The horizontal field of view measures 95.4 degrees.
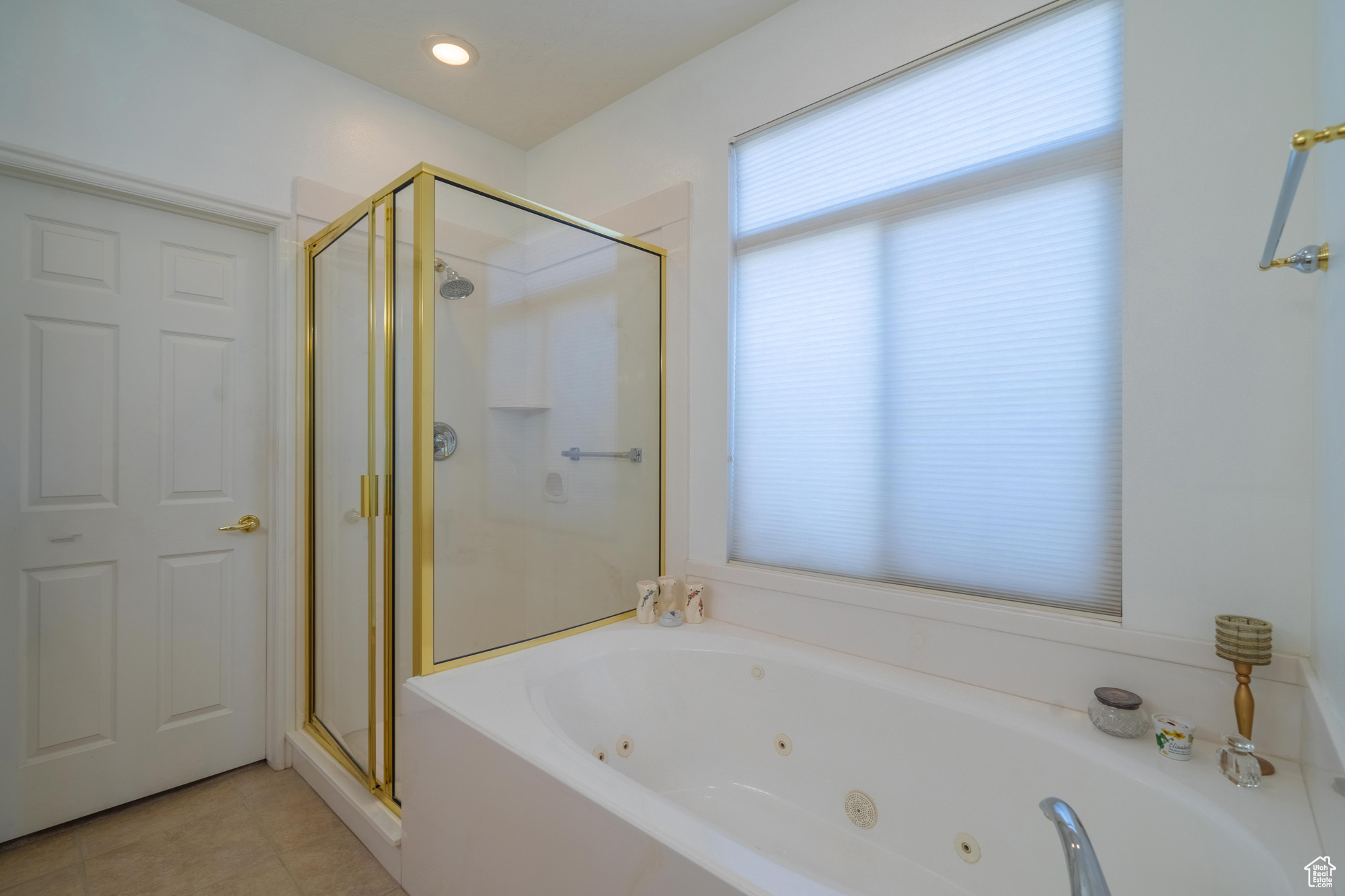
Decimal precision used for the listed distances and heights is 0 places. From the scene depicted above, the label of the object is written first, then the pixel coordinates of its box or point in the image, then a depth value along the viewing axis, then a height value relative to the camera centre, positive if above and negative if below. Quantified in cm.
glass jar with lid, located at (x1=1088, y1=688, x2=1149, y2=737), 130 -57
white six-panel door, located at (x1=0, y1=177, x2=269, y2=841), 181 -17
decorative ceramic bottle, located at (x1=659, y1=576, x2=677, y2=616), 218 -52
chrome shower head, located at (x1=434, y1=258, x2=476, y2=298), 167 +46
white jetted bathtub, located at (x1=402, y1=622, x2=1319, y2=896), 103 -71
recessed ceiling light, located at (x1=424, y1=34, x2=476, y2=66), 217 +144
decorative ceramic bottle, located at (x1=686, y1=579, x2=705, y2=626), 214 -55
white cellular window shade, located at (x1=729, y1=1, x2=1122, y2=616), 149 +34
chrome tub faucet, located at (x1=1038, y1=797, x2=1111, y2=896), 66 -45
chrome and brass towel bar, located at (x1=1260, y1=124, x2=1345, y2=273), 74 +34
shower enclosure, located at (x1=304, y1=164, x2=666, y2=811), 166 +3
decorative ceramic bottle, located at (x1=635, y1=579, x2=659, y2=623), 214 -54
